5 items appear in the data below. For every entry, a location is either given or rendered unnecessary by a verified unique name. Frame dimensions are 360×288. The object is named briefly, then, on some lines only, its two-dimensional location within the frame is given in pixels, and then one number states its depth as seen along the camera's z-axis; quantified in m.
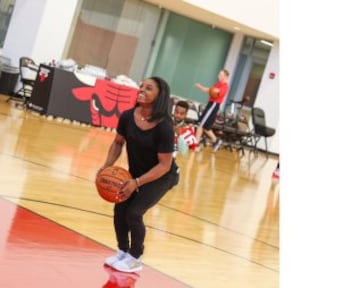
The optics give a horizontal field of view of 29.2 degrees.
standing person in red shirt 16.88
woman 4.97
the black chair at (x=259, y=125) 21.44
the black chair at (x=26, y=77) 16.42
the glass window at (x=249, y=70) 24.94
